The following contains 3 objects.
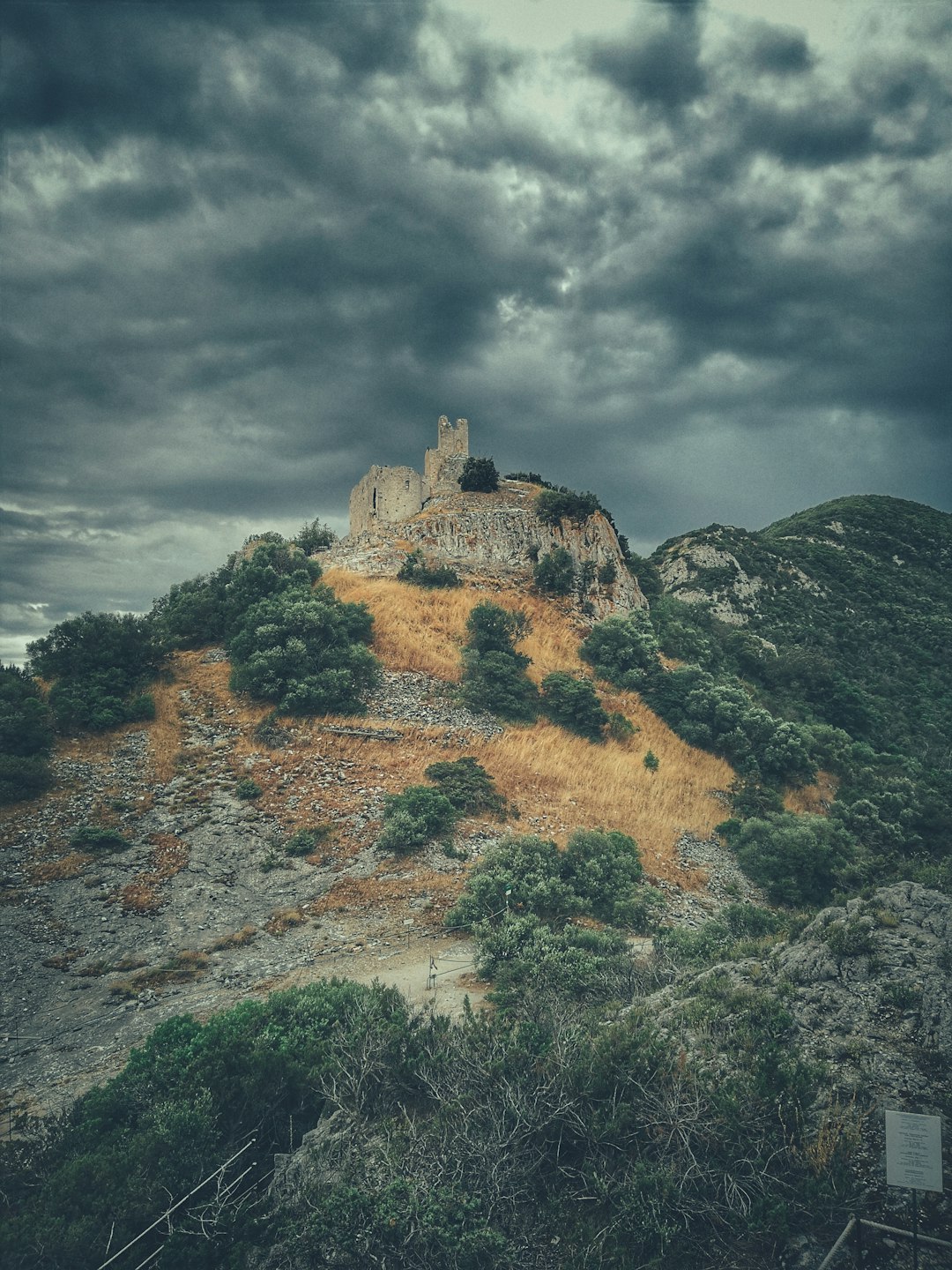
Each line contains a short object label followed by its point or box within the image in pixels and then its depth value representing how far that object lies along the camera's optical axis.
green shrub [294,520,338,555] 39.50
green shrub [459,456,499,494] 39.34
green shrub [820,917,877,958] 8.41
